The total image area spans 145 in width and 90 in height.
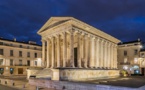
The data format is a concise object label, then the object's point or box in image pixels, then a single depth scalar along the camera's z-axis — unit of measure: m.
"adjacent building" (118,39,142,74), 54.19
